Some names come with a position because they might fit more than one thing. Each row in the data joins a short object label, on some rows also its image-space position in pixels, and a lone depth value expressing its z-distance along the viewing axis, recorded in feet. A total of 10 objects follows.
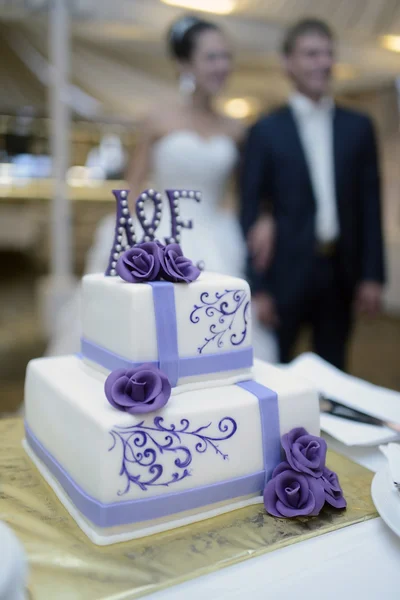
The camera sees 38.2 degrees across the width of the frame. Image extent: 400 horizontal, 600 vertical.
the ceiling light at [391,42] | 16.24
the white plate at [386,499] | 2.62
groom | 6.88
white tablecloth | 2.28
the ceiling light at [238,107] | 26.84
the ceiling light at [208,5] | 14.02
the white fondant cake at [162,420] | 2.59
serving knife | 3.77
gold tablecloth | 2.24
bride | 8.05
